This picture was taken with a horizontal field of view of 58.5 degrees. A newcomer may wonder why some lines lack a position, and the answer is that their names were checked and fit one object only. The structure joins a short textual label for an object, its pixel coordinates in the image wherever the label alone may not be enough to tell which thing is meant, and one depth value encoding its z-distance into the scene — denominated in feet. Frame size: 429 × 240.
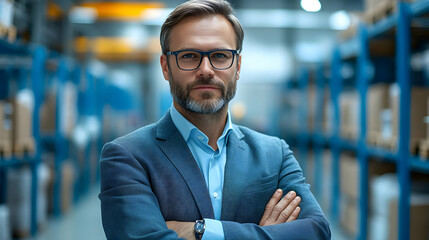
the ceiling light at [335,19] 38.91
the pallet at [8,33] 13.11
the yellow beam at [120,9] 39.15
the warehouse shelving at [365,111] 10.91
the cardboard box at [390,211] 11.03
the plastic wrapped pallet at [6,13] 12.94
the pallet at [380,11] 12.65
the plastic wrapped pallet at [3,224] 13.58
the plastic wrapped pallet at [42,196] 17.29
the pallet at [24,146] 15.03
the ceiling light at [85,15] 39.60
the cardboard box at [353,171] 14.94
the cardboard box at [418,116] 11.02
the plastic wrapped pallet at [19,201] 15.85
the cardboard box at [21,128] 14.90
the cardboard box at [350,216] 16.54
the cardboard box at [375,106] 13.80
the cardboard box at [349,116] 16.88
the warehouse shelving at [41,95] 16.22
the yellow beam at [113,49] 41.22
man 4.71
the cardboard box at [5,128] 13.92
